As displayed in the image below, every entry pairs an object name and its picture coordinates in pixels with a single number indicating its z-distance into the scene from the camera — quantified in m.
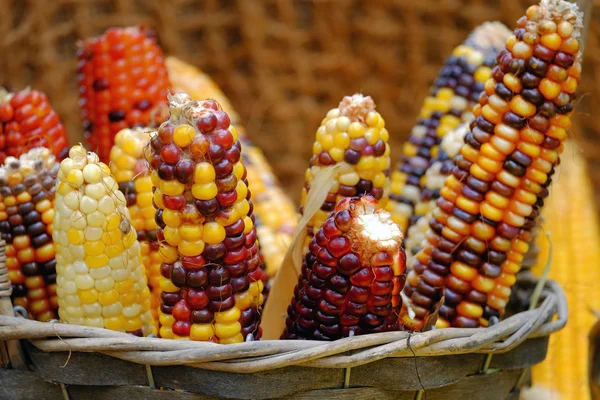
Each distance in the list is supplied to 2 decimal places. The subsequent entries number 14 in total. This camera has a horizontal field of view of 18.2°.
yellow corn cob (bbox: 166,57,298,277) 0.81
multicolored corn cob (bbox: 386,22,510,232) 0.80
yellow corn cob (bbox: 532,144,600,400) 0.86
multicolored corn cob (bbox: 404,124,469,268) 0.77
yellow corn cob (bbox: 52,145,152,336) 0.68
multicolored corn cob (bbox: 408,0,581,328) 0.70
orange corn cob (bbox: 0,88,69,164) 0.75
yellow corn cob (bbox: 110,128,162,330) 0.73
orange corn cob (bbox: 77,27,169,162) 0.79
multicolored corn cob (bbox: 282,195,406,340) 0.67
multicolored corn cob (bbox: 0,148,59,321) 0.71
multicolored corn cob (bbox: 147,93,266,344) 0.67
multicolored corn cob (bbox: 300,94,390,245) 0.72
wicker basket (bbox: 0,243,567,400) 0.67
